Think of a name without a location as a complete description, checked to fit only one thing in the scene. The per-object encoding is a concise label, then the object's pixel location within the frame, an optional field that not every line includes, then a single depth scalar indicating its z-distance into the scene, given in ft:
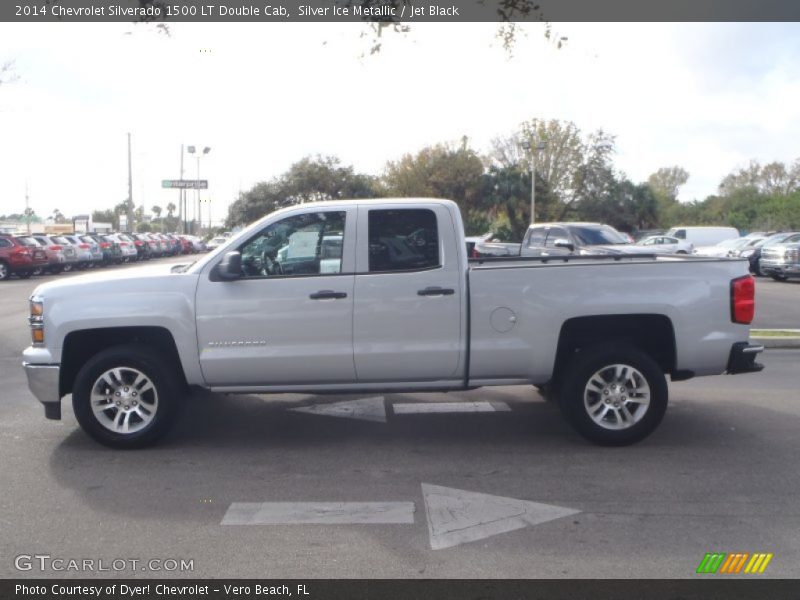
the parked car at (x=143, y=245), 159.22
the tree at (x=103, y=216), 405.37
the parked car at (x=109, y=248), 135.17
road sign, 224.04
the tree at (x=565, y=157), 183.21
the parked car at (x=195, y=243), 206.67
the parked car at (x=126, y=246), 144.05
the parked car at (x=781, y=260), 86.89
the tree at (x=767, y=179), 243.81
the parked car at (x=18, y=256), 102.37
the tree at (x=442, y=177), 157.99
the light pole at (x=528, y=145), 134.95
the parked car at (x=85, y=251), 120.67
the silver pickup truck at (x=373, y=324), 22.48
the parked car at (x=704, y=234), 144.05
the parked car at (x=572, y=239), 66.95
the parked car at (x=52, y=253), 108.99
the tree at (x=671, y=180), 292.20
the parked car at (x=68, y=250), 115.14
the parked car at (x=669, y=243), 123.03
